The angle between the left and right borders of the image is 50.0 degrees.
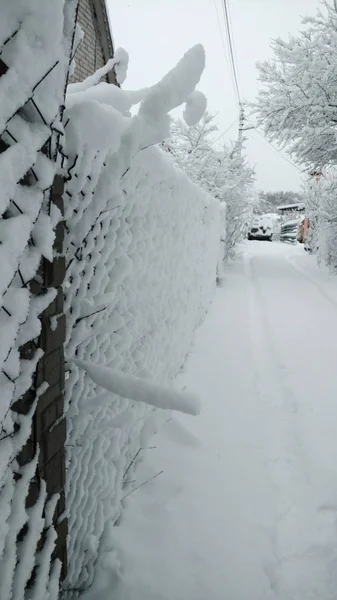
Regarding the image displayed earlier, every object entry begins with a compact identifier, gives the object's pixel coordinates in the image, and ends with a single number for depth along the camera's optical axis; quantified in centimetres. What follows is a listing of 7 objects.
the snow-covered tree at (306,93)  855
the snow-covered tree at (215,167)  1160
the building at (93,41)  902
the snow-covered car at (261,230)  2772
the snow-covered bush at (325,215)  1124
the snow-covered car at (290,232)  2616
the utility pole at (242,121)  2234
